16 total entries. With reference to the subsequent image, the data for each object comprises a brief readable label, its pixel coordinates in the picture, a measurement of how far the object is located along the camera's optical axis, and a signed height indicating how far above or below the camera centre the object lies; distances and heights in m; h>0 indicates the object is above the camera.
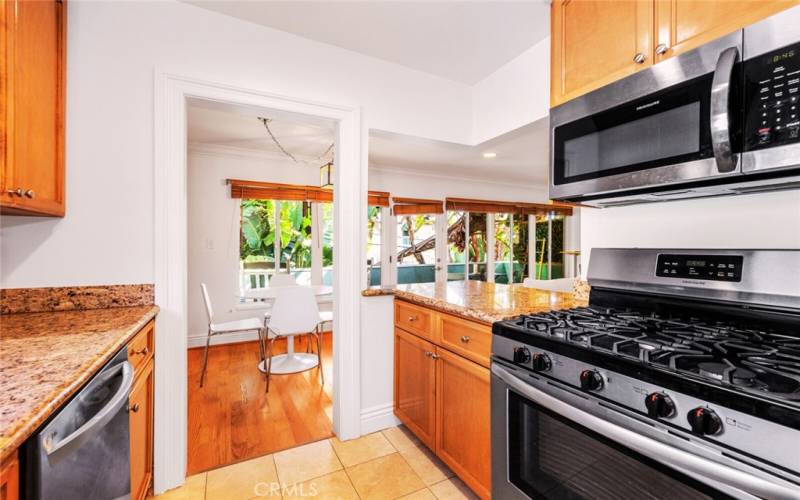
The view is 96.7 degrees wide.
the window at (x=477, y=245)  6.18 +0.07
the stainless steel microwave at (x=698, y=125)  0.91 +0.38
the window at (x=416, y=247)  5.70 +0.05
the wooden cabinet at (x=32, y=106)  1.18 +0.54
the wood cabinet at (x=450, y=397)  1.51 -0.73
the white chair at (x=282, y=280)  4.05 -0.35
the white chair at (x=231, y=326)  3.04 -0.67
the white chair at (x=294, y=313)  2.93 -0.53
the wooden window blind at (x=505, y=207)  5.81 +0.76
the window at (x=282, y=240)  4.54 +0.13
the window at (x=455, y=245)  5.98 +0.08
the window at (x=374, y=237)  5.41 +0.20
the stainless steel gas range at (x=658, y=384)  0.72 -0.33
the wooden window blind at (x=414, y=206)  5.41 +0.68
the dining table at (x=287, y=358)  3.23 -1.07
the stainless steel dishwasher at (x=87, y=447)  0.69 -0.44
